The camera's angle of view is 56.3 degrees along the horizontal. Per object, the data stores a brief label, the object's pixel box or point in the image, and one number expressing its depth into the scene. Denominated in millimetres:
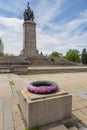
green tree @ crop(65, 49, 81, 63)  34413
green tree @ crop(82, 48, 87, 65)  28402
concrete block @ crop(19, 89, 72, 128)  1425
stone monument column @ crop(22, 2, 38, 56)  18547
